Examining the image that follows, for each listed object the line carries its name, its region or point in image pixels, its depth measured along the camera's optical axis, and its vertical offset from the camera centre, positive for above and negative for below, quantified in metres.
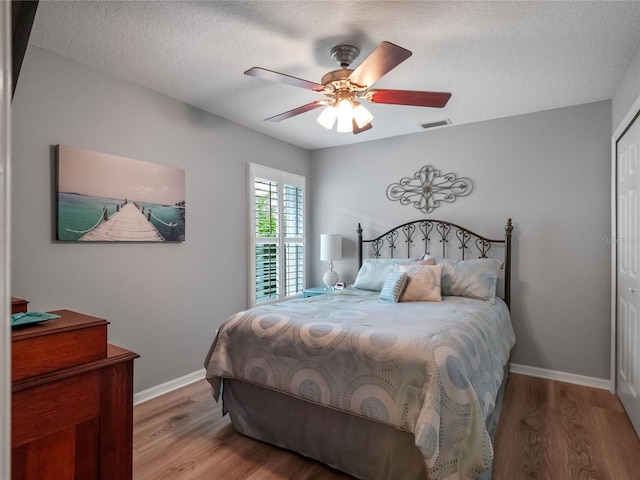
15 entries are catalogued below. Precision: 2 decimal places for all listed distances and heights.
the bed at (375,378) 1.60 -0.75
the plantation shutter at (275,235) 3.91 +0.04
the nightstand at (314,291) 4.17 -0.63
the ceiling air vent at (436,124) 3.65 +1.19
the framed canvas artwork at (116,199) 2.39 +0.30
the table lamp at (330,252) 4.27 -0.17
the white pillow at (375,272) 3.49 -0.34
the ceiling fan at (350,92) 2.00 +0.91
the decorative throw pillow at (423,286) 2.92 -0.40
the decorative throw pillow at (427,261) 3.37 -0.22
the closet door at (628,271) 2.34 -0.24
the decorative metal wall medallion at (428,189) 3.79 +0.54
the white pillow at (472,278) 3.08 -0.36
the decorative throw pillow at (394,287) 2.93 -0.41
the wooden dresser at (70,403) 1.00 -0.49
